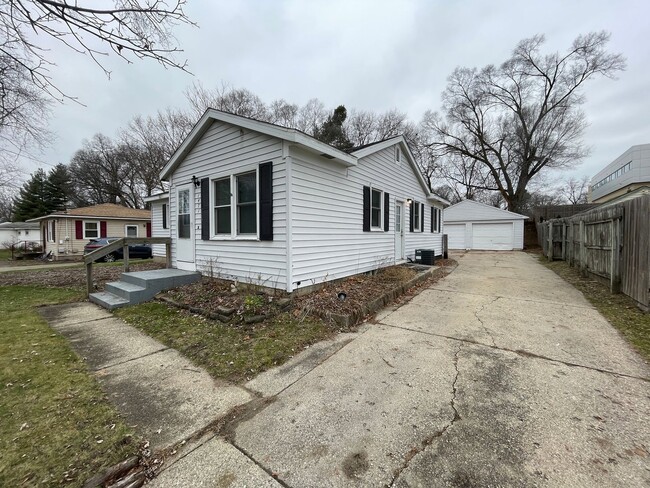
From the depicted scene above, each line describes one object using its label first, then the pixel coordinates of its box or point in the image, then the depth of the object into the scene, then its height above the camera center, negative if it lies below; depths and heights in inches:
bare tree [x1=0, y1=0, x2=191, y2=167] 113.8 +89.1
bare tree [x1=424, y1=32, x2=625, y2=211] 916.0 +439.0
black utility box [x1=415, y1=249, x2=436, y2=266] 420.5 -38.1
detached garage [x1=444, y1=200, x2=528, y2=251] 826.8 +14.4
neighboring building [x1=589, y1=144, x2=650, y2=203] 1076.5 +261.1
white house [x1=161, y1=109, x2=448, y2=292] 217.6 +26.4
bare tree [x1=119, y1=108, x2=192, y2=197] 815.1 +303.2
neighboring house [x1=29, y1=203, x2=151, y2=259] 700.0 +14.0
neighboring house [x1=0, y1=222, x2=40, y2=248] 1232.4 +8.4
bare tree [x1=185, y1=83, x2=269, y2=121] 689.0 +353.5
